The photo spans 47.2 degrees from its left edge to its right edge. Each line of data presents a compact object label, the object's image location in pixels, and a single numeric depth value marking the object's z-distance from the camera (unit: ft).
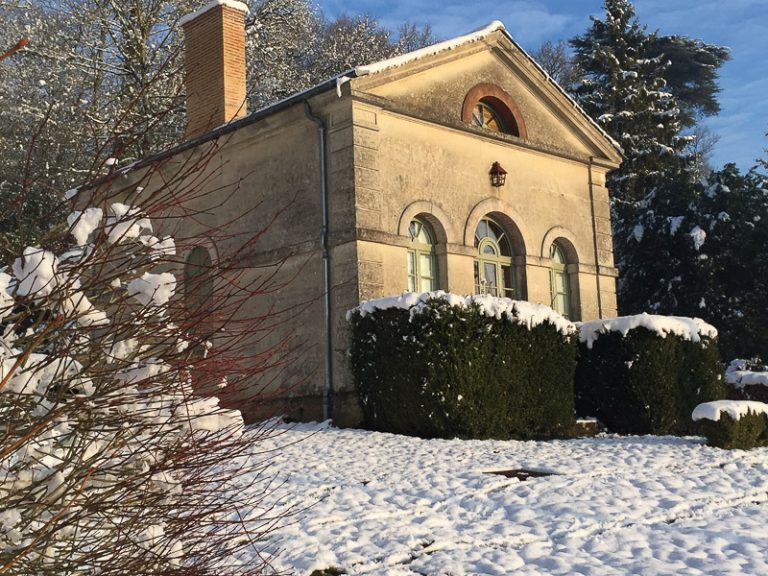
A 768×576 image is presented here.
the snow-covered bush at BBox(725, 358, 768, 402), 62.49
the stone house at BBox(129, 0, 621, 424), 43.50
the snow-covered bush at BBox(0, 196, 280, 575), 9.92
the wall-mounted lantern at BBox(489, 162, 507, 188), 50.37
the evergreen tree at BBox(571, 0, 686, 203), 91.09
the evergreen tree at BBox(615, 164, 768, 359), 70.54
